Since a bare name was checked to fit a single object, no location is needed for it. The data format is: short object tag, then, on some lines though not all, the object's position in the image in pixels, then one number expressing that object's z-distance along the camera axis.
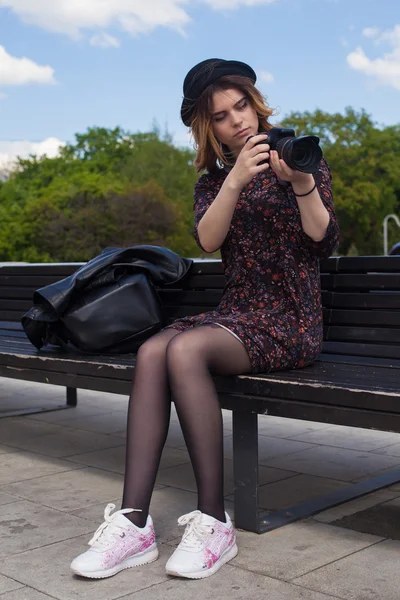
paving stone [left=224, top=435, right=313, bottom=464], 4.77
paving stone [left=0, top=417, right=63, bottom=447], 5.34
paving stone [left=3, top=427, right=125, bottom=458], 4.97
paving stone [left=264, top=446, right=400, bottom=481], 4.34
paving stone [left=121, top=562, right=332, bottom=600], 2.64
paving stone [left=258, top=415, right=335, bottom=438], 5.38
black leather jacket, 3.86
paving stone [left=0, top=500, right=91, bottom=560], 3.21
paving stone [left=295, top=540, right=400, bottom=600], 2.67
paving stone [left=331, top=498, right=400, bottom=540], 3.31
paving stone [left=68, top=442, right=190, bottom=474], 4.54
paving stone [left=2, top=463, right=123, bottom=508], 3.83
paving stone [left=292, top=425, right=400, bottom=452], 4.98
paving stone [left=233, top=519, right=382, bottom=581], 2.89
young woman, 2.87
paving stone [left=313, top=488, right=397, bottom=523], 3.49
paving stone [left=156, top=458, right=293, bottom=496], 4.07
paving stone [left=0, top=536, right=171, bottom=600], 2.70
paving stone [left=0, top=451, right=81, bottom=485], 4.34
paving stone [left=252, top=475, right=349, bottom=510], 3.79
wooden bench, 2.88
